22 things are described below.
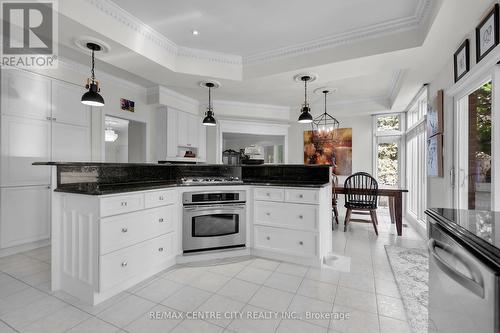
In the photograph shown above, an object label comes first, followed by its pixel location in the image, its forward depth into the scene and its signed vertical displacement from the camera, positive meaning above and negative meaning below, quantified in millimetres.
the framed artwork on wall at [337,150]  5789 +423
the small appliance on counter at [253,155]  3352 +168
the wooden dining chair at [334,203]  4367 -684
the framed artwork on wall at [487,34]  1809 +1107
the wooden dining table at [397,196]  3807 -481
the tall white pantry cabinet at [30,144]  2900 +303
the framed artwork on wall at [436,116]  2996 +691
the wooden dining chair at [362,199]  3904 -570
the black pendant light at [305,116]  3833 +846
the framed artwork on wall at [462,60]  2309 +1118
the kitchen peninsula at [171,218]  1921 -537
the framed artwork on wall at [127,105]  4121 +1107
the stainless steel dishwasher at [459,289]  691 -433
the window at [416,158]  4051 +185
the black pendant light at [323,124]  5832 +1085
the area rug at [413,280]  1727 -1118
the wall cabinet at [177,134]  4590 +678
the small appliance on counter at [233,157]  4562 +187
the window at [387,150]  5484 +402
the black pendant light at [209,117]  3890 +826
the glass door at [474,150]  2221 +185
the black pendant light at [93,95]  2592 +791
